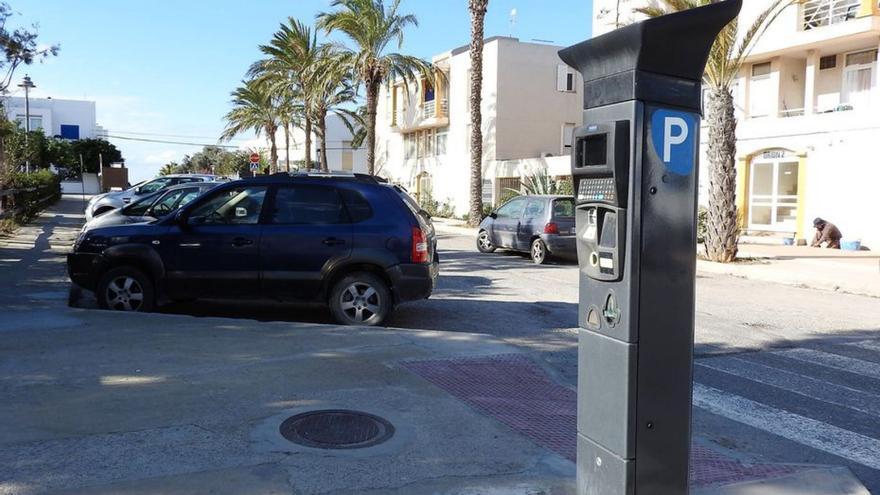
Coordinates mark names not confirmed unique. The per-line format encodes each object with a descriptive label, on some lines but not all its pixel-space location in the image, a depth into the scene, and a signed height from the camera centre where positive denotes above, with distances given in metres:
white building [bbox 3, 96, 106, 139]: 92.94 +12.53
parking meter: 3.09 -0.10
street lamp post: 31.75 +5.79
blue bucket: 20.11 -0.77
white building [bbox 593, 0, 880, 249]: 20.36 +2.79
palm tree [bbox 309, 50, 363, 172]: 31.05 +5.80
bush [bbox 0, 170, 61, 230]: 20.86 +0.63
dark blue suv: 8.20 -0.40
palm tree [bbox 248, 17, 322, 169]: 35.81 +7.83
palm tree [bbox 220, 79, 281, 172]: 45.66 +6.61
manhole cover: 4.61 -1.41
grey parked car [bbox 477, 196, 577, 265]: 15.99 -0.26
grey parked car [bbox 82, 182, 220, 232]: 13.62 +0.19
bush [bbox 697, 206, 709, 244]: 21.87 -0.24
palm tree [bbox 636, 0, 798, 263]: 17.03 +1.33
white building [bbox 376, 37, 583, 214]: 34.38 +4.96
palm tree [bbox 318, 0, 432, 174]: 30.02 +7.32
